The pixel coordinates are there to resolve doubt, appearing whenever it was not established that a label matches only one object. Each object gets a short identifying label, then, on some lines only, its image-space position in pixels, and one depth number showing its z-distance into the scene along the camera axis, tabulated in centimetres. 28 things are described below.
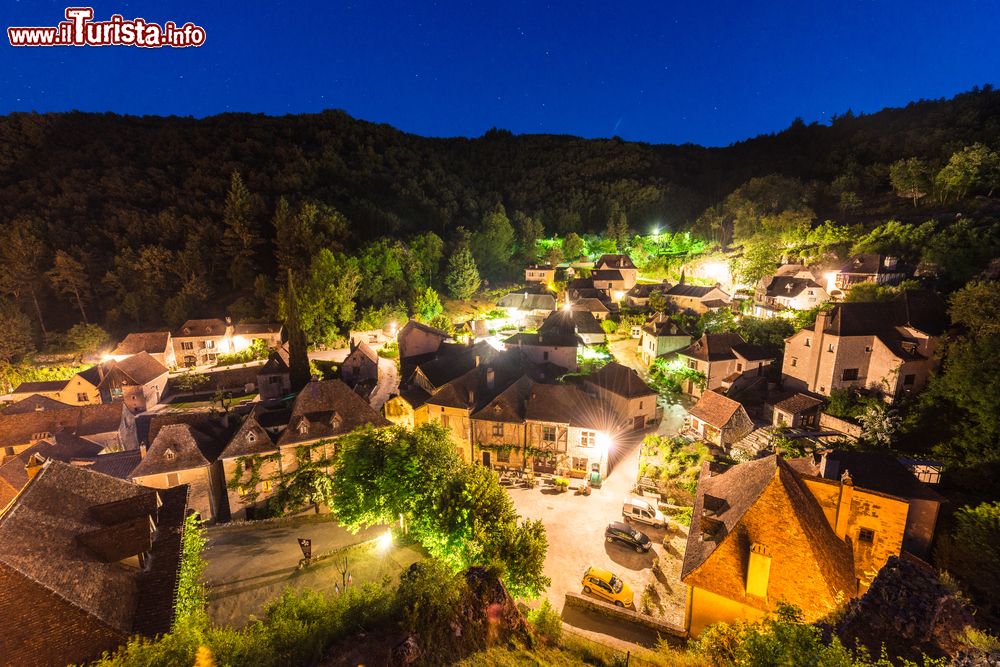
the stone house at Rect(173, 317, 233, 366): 5597
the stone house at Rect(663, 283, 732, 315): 5731
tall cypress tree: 4409
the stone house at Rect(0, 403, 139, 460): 3259
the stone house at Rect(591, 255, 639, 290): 7181
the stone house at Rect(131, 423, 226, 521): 2402
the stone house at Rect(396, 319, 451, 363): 4903
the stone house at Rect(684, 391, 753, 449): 2962
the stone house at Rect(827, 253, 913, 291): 4350
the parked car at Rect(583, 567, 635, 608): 1862
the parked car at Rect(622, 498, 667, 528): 2423
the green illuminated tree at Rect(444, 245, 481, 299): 7669
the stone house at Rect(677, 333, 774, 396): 3862
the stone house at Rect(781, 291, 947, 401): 2958
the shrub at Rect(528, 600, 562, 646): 1281
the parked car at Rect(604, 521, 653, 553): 2222
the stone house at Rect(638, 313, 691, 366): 4684
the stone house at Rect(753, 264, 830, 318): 4822
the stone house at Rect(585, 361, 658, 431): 3469
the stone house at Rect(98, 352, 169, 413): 4322
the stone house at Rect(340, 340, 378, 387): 4719
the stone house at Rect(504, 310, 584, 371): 4531
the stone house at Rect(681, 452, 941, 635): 1362
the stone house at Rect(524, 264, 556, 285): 8469
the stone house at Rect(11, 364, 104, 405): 4281
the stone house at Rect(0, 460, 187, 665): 1029
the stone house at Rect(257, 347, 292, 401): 4612
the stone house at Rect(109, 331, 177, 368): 5203
